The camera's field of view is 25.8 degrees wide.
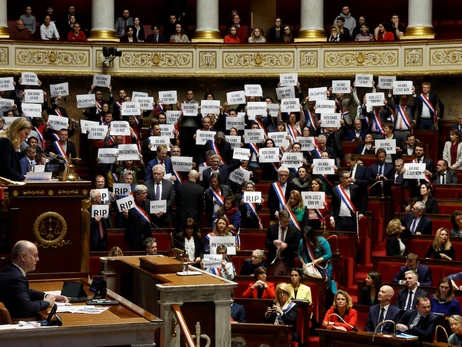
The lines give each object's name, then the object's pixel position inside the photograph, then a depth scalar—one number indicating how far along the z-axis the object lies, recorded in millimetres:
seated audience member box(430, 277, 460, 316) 9758
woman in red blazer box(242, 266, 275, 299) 10492
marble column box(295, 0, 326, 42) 19500
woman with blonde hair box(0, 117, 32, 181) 7410
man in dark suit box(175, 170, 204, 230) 12703
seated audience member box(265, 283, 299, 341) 9867
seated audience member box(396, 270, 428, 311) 9969
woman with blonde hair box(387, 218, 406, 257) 11680
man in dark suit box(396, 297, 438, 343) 9148
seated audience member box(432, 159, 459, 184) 14062
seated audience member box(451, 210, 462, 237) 11695
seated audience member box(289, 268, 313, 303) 10344
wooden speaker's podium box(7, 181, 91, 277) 7516
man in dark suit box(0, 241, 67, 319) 6359
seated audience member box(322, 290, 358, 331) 9664
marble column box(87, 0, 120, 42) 19344
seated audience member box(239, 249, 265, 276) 11008
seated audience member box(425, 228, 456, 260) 11188
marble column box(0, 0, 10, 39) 19016
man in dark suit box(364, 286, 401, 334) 9531
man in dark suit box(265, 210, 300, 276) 11398
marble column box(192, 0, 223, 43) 19594
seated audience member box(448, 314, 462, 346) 8789
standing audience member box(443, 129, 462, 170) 14852
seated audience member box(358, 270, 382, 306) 10352
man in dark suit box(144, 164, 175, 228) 12742
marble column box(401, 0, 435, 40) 18828
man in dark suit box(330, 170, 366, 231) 12750
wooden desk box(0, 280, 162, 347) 5797
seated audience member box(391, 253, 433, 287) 10609
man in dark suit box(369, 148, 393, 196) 13875
